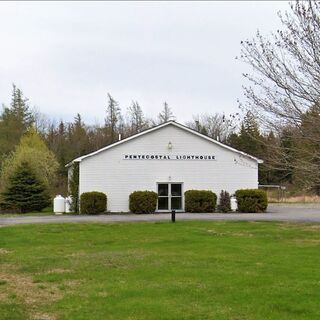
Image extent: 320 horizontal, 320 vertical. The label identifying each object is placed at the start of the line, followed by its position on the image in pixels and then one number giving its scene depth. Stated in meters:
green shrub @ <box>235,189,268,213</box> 33.41
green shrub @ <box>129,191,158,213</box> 32.59
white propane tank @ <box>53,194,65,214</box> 33.72
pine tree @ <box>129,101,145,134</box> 78.38
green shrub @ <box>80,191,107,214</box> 32.28
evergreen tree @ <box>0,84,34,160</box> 60.09
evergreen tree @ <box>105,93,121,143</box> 76.25
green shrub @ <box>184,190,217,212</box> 33.25
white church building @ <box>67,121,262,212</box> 33.41
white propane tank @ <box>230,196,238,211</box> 33.69
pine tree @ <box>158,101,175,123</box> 78.68
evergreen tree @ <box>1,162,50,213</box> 37.22
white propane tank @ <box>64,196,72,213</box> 34.17
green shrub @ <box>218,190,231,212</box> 33.66
